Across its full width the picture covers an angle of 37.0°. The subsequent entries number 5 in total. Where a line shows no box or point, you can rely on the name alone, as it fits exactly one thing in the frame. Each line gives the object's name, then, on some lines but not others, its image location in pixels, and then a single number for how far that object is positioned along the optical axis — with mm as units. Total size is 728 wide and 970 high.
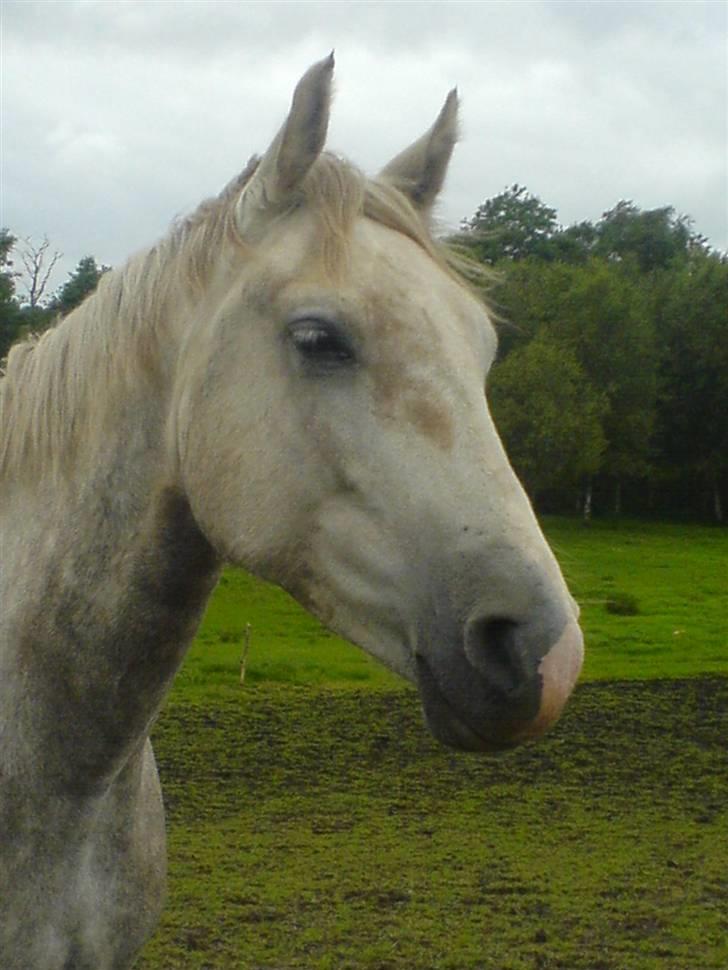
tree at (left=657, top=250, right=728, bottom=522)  51500
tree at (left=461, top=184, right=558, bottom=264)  65875
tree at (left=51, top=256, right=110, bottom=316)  29653
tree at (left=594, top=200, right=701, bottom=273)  69938
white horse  2082
